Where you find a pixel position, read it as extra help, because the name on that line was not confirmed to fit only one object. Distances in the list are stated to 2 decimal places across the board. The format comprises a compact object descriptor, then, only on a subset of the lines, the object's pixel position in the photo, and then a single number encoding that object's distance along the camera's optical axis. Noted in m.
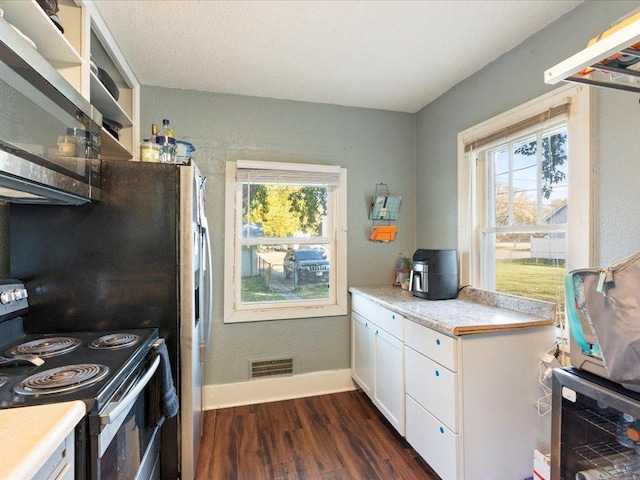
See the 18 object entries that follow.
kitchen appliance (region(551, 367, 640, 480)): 1.04
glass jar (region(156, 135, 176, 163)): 1.80
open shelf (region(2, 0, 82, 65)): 1.16
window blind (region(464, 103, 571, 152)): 1.63
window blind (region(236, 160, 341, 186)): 2.52
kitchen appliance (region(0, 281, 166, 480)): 0.86
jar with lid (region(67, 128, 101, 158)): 1.25
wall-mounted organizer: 2.81
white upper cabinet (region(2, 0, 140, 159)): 1.23
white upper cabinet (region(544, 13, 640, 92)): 0.79
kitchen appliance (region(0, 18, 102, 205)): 0.86
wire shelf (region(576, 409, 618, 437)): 1.08
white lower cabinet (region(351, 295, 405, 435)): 1.98
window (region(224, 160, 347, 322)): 2.56
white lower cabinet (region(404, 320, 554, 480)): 1.51
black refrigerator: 1.44
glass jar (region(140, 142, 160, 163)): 1.75
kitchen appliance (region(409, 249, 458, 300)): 2.19
